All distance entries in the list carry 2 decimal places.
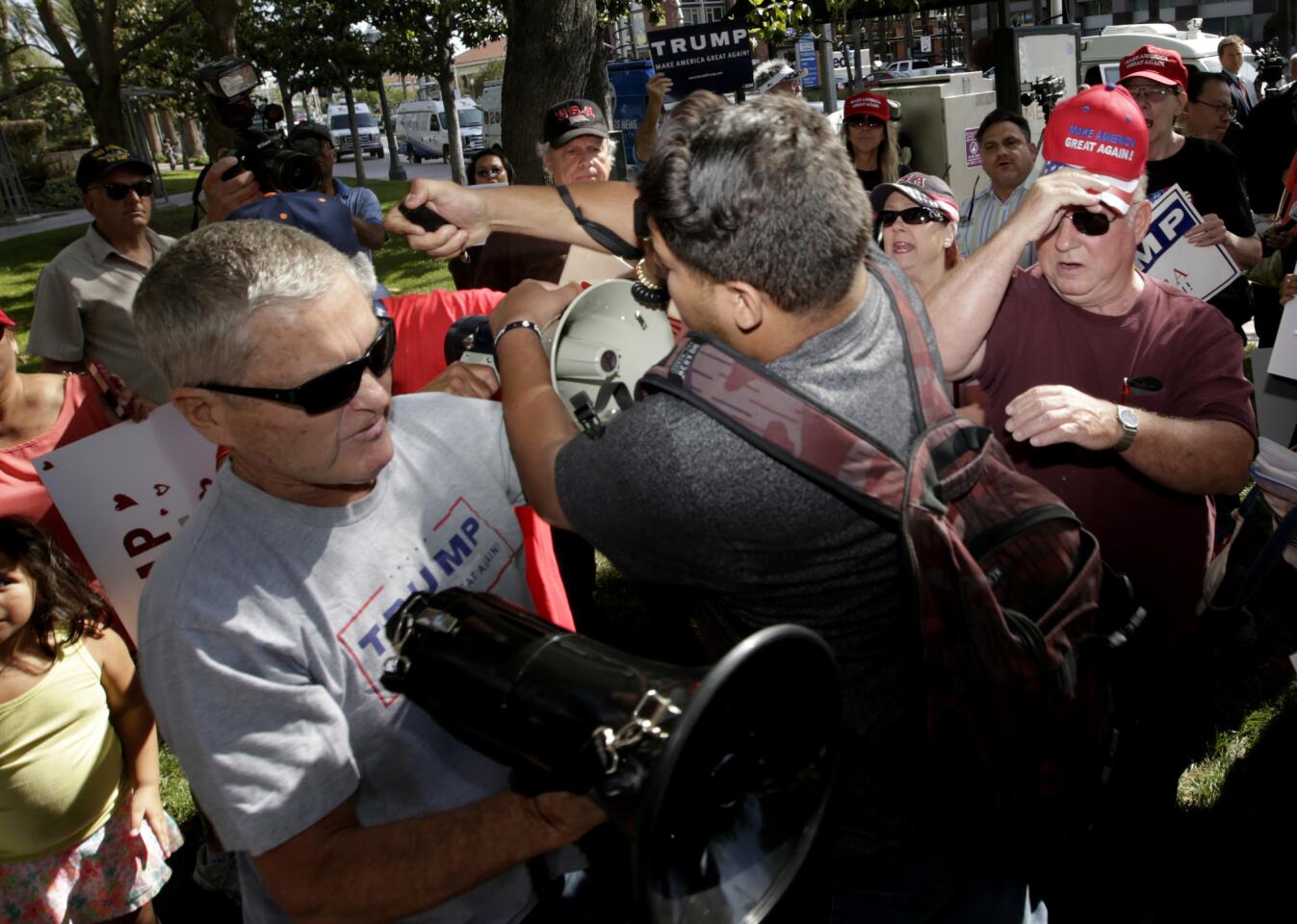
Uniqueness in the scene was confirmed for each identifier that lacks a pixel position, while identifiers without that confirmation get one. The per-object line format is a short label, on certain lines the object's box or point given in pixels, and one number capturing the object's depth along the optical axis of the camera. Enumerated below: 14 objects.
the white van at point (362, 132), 41.47
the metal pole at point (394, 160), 28.17
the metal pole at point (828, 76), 9.92
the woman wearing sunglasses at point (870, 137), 5.75
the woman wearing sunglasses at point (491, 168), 6.57
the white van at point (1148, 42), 15.27
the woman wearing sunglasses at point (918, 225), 3.46
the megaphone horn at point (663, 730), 1.06
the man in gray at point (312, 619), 1.31
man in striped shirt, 4.94
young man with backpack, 1.27
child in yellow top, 2.43
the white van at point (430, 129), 35.53
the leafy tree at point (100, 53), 20.28
